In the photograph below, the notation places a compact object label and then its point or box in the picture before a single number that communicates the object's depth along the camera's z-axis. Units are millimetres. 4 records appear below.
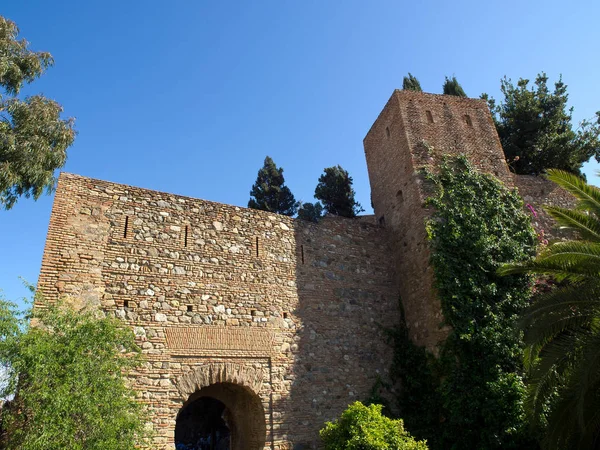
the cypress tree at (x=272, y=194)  18375
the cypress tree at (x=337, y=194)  18459
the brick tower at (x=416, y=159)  10055
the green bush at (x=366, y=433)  6574
